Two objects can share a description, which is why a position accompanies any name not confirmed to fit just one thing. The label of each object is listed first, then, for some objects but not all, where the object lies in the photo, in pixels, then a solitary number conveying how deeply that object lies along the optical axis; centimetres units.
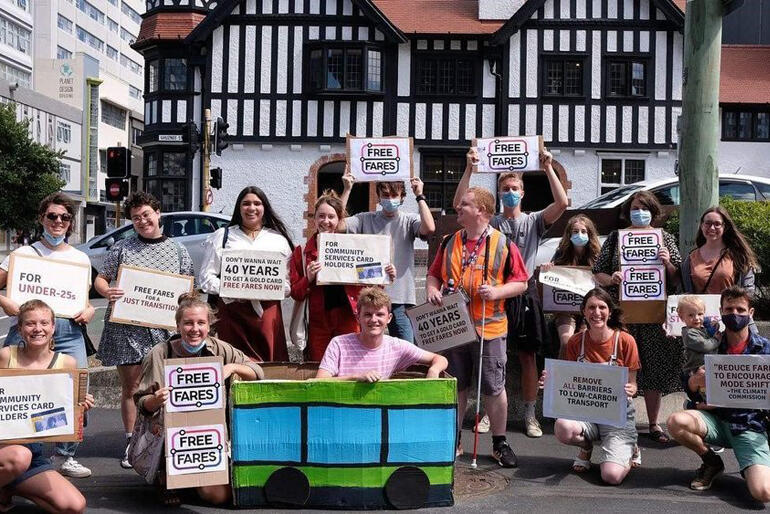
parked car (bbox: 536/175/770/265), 1381
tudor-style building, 2794
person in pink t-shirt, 591
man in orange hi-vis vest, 676
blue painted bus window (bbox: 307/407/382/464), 570
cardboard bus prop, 569
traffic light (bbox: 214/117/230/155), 2172
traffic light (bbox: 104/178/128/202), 1888
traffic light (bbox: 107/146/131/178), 1897
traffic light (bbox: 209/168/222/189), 2477
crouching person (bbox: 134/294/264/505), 571
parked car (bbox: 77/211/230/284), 1794
